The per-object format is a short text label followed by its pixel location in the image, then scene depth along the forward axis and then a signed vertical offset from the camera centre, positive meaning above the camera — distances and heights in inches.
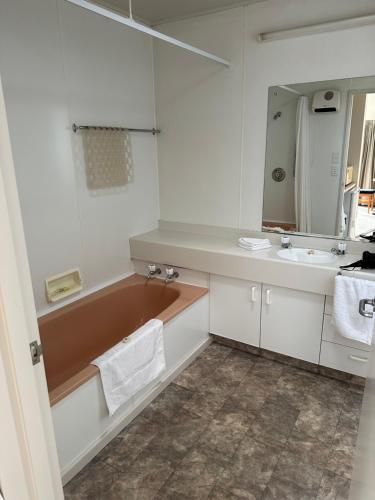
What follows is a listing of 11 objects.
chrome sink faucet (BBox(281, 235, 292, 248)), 105.3 -25.8
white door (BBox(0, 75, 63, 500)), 30.6 -19.5
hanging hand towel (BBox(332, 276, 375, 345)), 82.1 -36.0
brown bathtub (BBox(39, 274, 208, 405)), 93.3 -46.2
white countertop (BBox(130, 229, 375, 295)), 89.8 -29.2
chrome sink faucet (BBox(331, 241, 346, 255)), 98.4 -26.3
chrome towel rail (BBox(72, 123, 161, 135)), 93.7 +7.6
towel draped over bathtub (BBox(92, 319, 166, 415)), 74.6 -45.2
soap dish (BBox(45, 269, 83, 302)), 94.7 -34.3
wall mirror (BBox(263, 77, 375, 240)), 92.8 -2.2
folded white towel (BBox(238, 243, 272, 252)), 103.6 -26.9
